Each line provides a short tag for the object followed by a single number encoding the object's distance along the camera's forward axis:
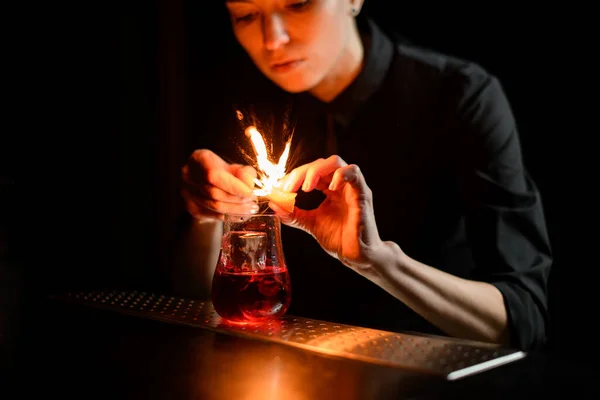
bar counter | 1.19
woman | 1.83
